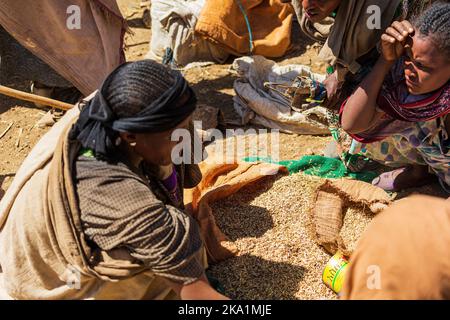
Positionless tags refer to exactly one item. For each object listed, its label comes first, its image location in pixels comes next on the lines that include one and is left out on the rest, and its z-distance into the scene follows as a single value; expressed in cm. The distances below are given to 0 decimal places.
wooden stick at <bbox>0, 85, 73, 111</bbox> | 359
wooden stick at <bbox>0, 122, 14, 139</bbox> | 431
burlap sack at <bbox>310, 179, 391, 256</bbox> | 301
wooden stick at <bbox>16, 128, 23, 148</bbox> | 419
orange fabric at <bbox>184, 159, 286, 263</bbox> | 285
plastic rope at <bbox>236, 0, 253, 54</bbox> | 500
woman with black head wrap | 201
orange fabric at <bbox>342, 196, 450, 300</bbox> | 159
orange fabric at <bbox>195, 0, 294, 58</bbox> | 487
